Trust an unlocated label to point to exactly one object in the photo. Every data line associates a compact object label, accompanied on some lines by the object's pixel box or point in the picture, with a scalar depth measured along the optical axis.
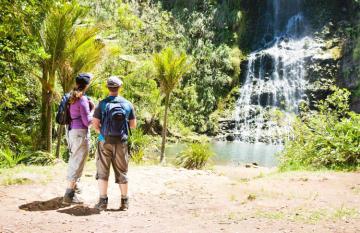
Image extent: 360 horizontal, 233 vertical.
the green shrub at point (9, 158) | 8.79
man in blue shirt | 5.46
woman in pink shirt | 5.66
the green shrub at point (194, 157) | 12.59
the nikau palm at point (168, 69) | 13.12
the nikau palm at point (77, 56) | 10.22
